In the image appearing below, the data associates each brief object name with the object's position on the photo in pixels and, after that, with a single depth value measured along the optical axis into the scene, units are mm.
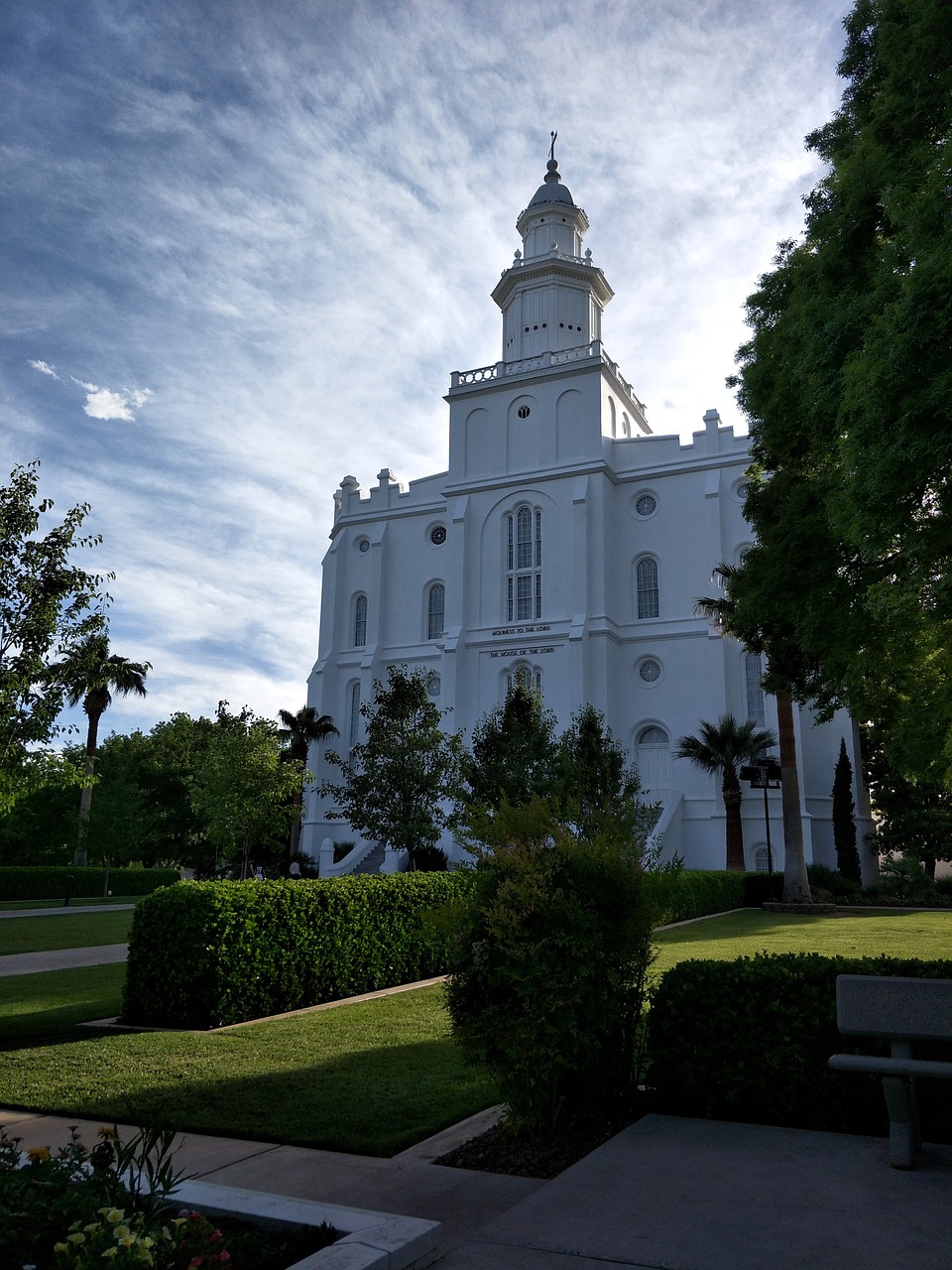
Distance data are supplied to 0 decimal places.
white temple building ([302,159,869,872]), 35031
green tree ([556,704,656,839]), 20797
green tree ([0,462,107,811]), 12016
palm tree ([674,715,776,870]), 30938
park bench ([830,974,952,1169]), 4680
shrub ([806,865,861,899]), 28734
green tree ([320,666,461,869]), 21234
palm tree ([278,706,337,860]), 41125
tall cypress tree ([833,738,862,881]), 31688
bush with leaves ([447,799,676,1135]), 5293
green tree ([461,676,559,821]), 21250
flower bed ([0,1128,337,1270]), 3162
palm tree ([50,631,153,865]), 12555
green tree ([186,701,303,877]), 27391
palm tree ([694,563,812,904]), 24828
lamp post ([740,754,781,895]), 28109
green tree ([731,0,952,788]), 6230
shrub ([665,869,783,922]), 20917
